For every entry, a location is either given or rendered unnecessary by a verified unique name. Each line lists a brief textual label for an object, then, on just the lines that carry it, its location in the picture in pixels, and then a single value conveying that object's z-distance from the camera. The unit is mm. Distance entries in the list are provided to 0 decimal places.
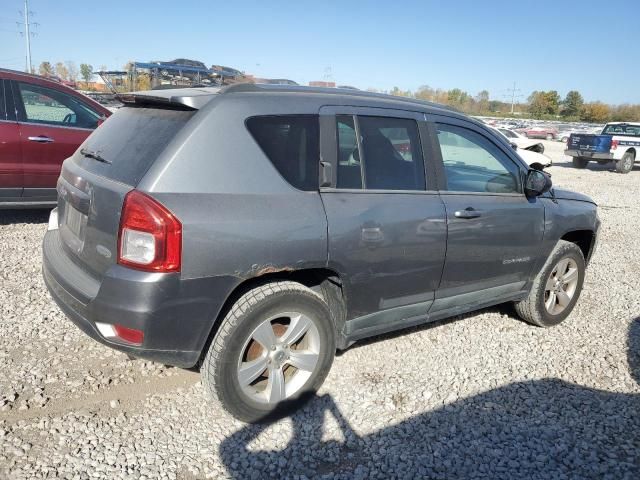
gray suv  2580
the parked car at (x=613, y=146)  19125
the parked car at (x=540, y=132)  39894
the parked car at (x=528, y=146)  15930
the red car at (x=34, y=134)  6027
